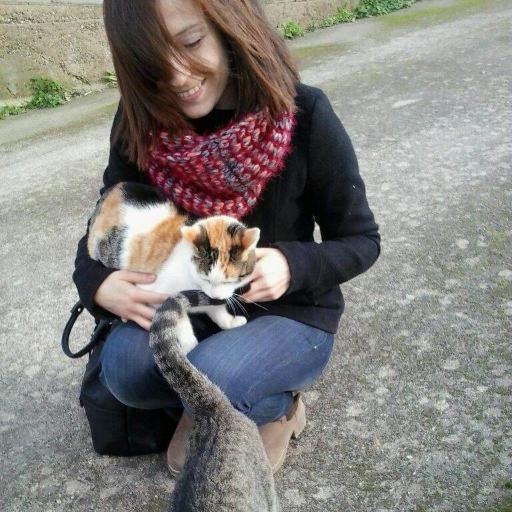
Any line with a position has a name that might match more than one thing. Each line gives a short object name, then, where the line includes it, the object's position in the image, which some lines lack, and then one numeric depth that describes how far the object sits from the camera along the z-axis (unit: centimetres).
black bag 159
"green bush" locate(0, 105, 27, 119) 485
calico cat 141
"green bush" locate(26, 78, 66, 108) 496
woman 137
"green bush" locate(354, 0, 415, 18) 654
